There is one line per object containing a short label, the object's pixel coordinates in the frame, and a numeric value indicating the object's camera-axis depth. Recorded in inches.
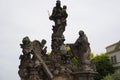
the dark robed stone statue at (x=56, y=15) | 645.9
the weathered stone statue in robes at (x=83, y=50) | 602.9
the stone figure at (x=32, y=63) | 593.9
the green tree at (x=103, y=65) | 1948.8
